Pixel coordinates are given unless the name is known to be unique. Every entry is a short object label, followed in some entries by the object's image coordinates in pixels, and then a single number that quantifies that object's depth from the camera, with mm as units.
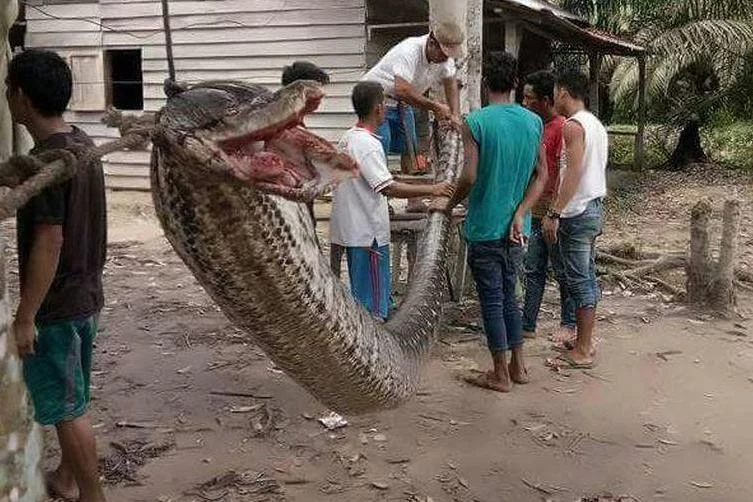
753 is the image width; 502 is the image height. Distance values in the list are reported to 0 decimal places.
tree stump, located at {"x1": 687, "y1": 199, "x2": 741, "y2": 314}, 6816
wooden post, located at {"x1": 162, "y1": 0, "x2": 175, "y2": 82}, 2671
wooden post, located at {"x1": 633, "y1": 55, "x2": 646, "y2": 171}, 16523
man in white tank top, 5488
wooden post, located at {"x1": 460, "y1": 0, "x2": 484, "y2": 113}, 6281
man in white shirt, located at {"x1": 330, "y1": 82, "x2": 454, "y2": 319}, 4633
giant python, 1917
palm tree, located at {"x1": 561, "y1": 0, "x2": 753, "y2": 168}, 17125
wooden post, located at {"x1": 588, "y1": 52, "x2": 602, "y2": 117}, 15966
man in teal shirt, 4949
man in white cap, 5543
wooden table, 5906
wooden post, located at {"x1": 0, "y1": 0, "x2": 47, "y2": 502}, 2211
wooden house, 12336
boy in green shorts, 2922
